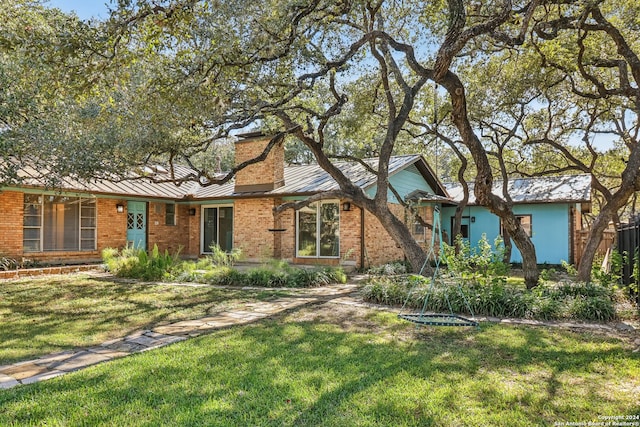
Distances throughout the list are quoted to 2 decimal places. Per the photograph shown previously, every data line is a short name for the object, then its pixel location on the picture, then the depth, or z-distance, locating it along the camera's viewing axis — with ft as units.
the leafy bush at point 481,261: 24.36
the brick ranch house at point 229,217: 44.70
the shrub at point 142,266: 37.32
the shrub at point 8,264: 39.34
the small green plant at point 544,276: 25.94
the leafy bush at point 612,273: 25.49
